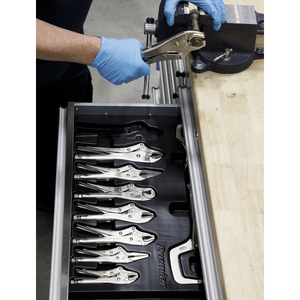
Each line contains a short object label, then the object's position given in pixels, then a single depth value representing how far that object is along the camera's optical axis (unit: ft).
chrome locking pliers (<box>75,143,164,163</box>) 4.00
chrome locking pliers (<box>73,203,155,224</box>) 3.68
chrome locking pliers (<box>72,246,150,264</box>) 3.48
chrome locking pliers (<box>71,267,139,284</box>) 3.35
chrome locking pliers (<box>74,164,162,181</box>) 3.92
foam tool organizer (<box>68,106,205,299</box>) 3.38
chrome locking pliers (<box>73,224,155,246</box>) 3.57
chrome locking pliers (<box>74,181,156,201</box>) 3.79
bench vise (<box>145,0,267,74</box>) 3.57
